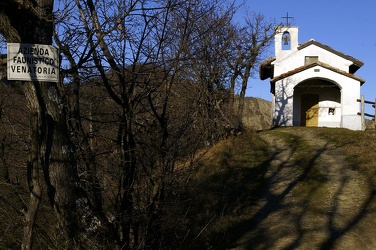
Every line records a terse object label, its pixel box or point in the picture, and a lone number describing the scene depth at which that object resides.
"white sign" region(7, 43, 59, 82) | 5.38
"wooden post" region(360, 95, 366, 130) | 27.05
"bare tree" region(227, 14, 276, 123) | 21.34
